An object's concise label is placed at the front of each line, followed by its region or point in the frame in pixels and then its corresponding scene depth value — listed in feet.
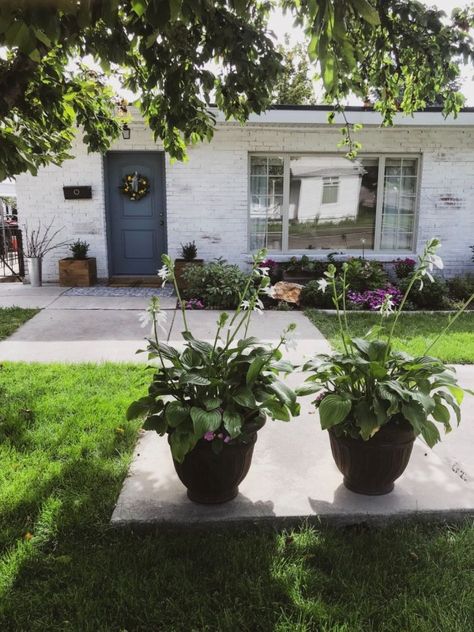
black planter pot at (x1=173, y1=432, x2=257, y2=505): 7.04
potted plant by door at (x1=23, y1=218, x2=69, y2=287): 26.40
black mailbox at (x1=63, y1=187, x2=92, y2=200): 26.84
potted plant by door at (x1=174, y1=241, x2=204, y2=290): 24.97
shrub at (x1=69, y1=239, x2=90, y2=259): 26.55
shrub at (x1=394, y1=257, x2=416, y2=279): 25.93
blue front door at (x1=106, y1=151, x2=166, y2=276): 27.63
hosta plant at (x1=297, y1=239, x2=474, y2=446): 6.89
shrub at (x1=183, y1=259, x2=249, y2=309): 22.03
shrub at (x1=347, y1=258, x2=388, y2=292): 23.71
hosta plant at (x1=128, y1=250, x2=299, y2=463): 6.74
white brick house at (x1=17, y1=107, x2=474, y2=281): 26.66
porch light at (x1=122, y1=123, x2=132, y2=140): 25.30
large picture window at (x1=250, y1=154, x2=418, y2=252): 27.53
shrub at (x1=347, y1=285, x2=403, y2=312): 22.39
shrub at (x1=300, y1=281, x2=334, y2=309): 22.76
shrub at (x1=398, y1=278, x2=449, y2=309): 22.98
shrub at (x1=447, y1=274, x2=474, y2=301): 24.76
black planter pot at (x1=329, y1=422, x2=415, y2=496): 7.22
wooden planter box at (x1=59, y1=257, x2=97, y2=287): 26.23
